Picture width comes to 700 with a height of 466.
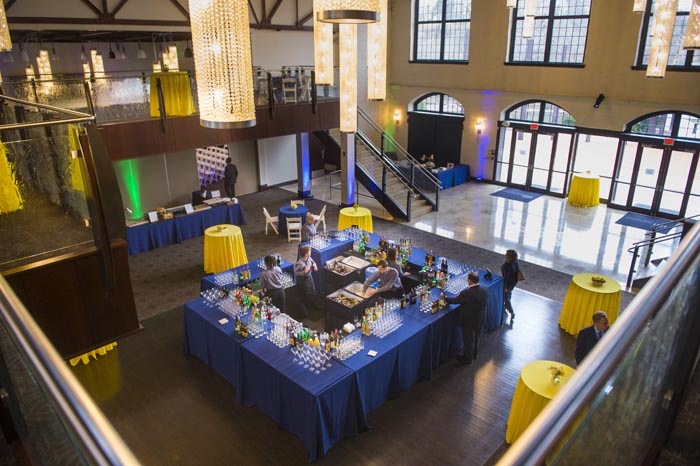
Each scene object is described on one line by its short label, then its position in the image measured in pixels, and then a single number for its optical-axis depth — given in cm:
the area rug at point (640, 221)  1469
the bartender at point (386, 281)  844
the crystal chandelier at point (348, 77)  469
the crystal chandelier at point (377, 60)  530
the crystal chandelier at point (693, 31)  521
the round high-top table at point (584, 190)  1627
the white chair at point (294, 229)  1326
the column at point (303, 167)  1670
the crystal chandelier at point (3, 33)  495
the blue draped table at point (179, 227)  1257
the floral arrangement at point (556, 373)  600
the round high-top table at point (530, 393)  581
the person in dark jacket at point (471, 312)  758
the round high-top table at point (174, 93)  1155
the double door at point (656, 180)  1501
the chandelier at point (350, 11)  292
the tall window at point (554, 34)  1631
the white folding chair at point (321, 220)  1367
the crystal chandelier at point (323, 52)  560
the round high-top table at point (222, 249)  1115
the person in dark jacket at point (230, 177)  1572
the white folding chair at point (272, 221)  1384
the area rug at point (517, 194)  1759
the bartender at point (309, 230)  1107
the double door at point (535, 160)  1767
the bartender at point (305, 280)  904
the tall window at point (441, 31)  1906
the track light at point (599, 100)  1603
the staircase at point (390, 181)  1538
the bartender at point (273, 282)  836
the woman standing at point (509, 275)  870
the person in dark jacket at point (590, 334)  618
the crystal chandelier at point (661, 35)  668
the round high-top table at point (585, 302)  834
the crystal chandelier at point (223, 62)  297
